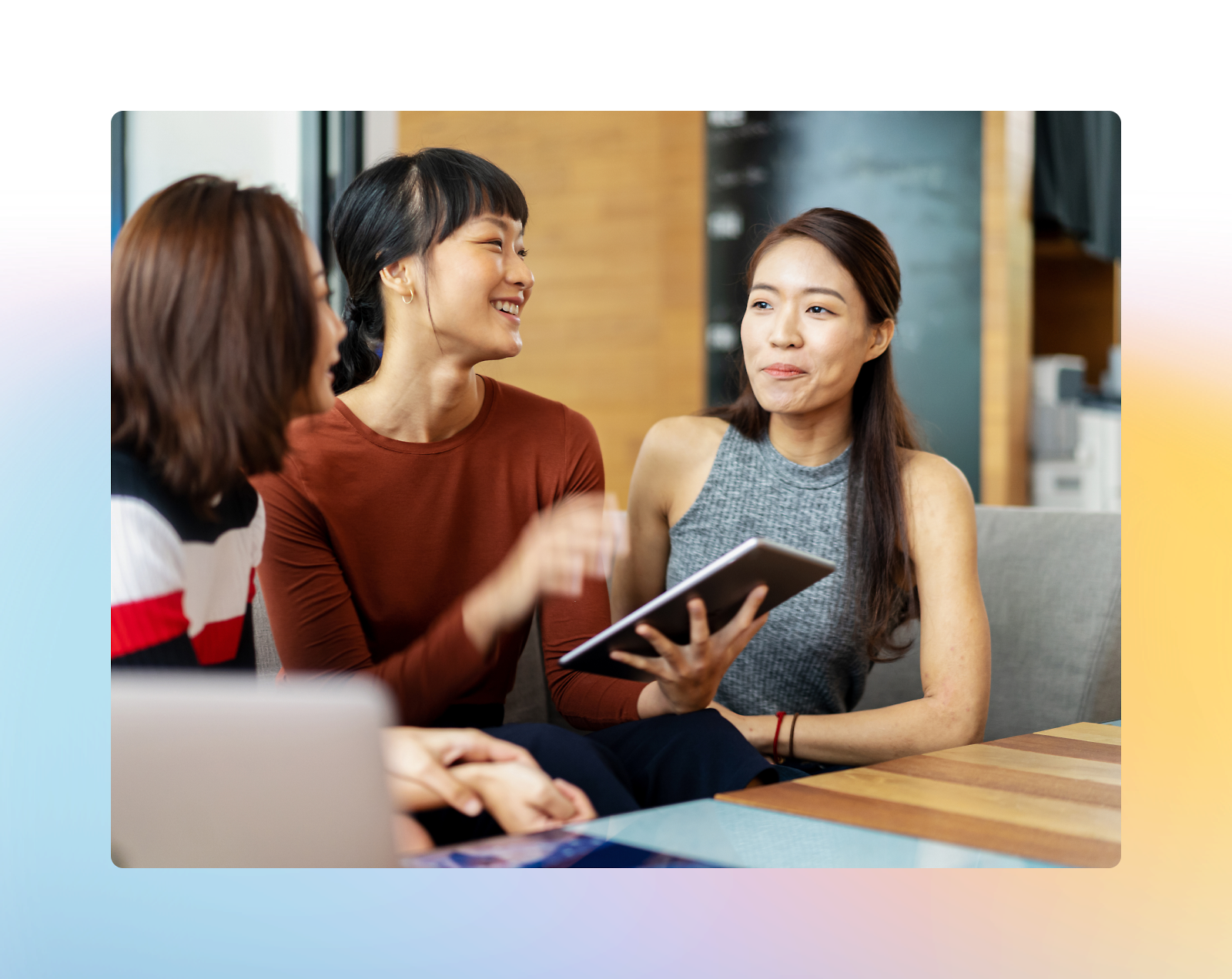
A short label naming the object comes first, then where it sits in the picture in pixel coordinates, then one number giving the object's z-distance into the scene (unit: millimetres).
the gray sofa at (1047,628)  1248
